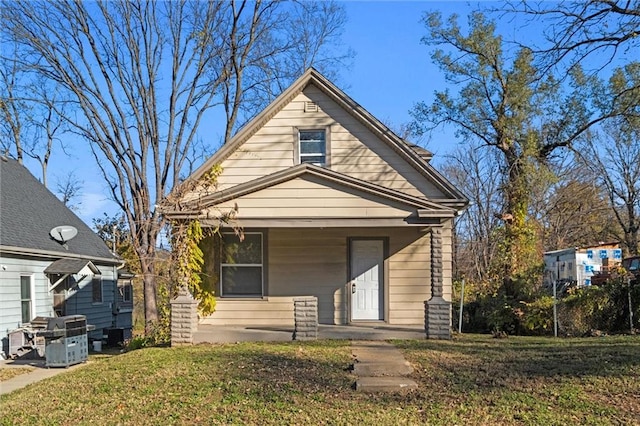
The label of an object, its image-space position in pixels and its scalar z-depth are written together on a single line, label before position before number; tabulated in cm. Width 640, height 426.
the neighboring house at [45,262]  1500
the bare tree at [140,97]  2042
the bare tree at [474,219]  3173
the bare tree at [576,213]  3478
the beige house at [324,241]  1448
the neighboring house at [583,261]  2688
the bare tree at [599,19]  1203
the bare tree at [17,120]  2139
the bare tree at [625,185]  3600
